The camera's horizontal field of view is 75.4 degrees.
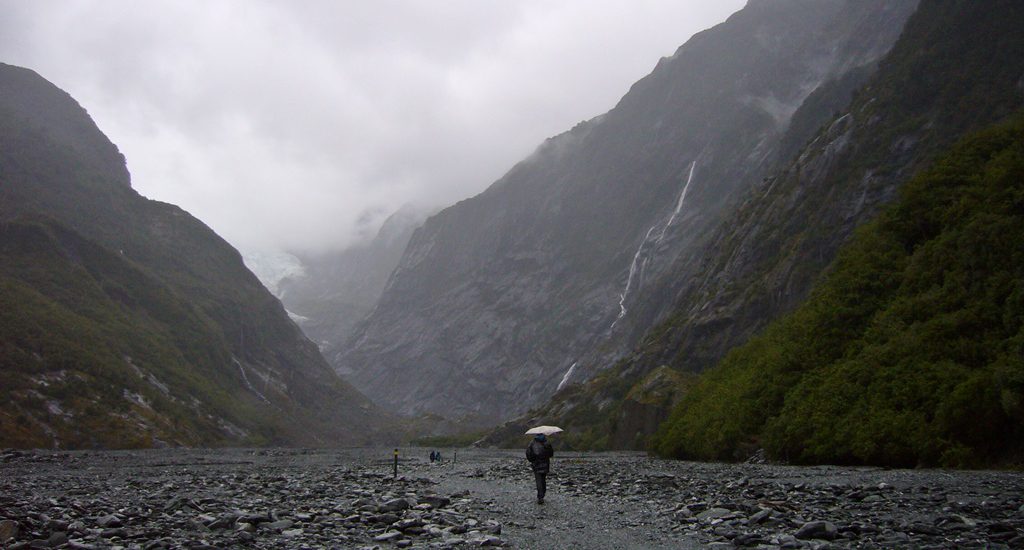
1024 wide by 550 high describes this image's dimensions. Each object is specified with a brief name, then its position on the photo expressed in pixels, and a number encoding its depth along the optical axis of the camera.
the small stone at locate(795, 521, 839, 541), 12.54
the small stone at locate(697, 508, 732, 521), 15.88
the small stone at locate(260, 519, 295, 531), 15.58
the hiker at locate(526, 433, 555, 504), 23.02
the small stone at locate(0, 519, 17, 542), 12.24
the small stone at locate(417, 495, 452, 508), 20.64
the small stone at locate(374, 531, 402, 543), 14.45
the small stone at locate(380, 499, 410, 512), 18.80
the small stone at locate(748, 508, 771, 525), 14.70
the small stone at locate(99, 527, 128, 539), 13.62
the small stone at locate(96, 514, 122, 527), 15.02
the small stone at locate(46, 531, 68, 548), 12.24
